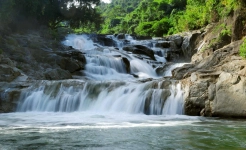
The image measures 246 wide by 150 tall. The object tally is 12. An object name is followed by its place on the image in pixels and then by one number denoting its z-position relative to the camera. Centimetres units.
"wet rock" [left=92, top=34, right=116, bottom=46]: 2941
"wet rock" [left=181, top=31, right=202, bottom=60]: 2385
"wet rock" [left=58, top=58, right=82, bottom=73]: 1864
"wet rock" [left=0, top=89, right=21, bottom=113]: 1248
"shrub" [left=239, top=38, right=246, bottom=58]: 1141
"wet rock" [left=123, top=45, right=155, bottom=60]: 2458
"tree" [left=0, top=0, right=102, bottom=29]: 2362
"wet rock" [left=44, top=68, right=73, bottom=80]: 1689
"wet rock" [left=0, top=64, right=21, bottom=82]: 1428
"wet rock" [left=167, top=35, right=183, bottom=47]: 2627
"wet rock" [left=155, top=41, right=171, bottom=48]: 2661
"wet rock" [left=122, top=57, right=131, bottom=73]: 2058
